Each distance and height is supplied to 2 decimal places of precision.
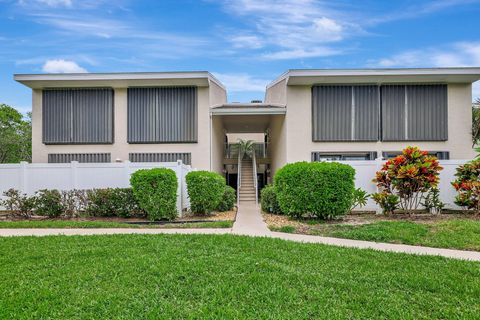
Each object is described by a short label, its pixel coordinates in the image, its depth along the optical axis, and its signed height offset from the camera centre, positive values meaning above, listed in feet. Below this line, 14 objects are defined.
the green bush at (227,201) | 46.65 -5.36
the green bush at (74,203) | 37.91 -4.35
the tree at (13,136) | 100.89 +8.22
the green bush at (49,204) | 37.45 -4.40
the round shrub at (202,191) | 39.73 -3.44
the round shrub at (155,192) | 35.96 -3.08
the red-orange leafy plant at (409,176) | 35.70 -1.69
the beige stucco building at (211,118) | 54.85 +6.96
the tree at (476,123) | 52.95 +5.60
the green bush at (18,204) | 37.53 -4.37
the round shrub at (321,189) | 34.32 -2.83
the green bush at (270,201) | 43.14 -5.16
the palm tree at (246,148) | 79.26 +2.96
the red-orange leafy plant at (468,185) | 36.65 -2.80
